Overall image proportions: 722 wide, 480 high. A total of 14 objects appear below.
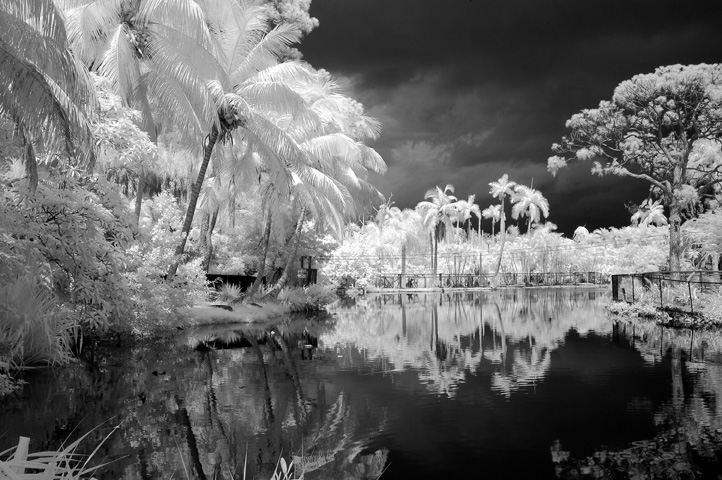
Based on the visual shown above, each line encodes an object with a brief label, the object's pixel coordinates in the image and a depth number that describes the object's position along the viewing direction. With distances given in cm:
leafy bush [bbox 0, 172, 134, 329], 1189
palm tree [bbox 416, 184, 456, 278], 6912
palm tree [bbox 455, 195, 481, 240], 7681
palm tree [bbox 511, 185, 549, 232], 7975
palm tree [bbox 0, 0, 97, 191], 934
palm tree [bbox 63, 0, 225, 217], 1741
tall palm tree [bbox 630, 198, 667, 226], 9406
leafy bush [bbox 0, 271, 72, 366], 1124
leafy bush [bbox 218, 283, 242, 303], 2775
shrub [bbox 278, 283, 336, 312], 3125
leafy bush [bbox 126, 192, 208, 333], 1808
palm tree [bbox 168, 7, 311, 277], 2075
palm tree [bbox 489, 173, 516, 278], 7631
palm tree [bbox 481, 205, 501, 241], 10088
